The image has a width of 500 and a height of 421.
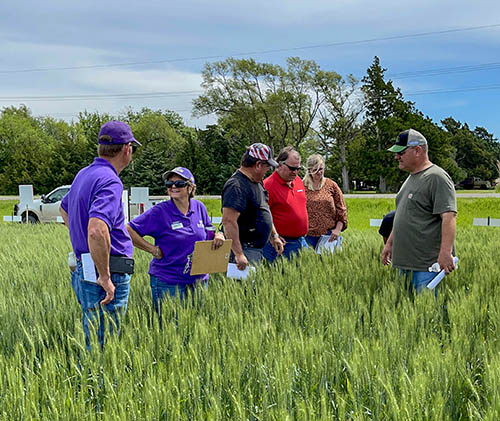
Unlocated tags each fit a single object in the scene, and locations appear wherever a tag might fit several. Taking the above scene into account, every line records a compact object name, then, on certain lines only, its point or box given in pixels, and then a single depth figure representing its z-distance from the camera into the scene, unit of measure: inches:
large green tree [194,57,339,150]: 1713.8
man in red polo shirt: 200.4
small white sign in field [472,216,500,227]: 405.4
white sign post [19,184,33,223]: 528.4
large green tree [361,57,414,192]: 1700.3
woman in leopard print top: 229.9
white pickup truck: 698.2
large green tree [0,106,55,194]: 1825.8
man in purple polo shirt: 110.0
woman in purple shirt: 151.9
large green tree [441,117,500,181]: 2871.6
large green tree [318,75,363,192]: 1748.4
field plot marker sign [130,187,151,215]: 433.6
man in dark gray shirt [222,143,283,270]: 167.9
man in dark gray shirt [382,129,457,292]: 149.2
